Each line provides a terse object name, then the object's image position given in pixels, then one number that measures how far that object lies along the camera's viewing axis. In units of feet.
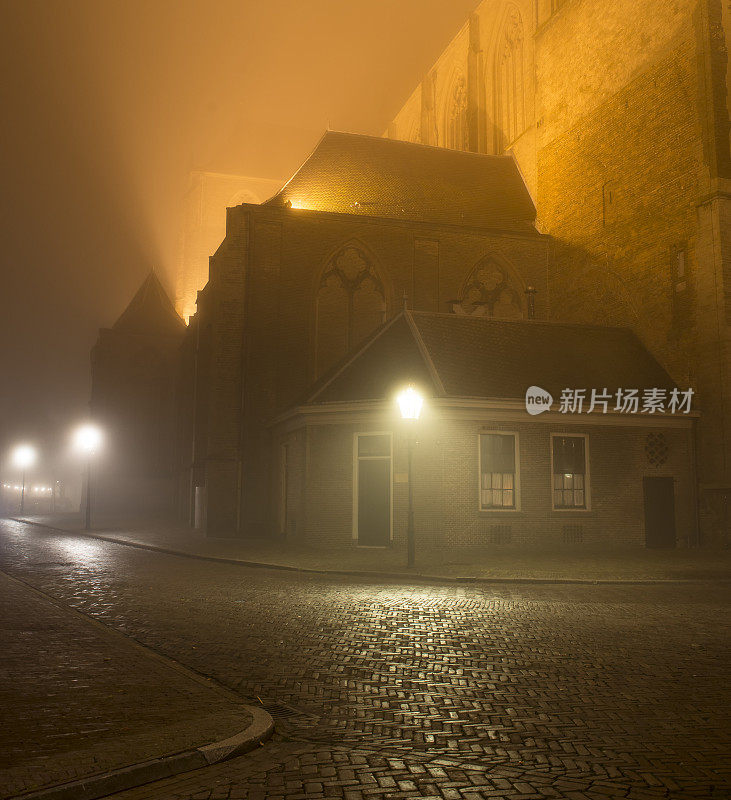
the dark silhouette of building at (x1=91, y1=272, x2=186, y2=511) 125.80
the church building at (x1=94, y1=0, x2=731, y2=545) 61.46
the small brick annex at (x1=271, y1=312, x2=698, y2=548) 58.54
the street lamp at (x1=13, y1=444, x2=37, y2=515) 146.70
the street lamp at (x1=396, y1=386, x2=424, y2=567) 51.16
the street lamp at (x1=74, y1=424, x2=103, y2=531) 92.68
